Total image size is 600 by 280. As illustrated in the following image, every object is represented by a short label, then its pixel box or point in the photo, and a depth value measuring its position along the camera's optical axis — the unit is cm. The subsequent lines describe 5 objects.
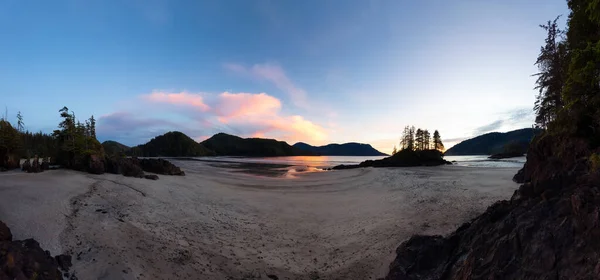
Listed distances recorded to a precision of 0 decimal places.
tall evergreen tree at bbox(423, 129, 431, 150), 8919
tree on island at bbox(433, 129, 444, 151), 8981
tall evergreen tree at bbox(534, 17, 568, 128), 2011
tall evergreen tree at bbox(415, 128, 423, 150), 8881
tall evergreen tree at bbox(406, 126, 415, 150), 8821
